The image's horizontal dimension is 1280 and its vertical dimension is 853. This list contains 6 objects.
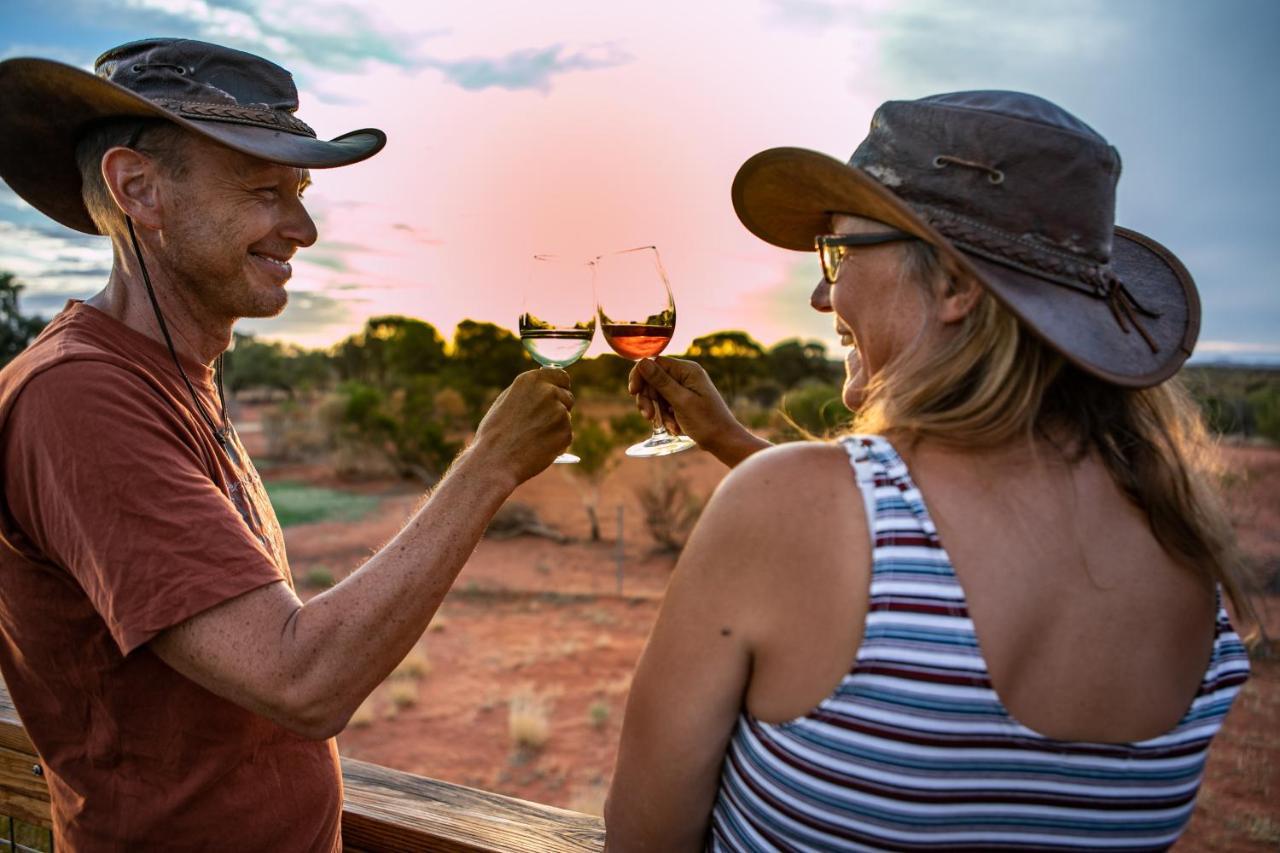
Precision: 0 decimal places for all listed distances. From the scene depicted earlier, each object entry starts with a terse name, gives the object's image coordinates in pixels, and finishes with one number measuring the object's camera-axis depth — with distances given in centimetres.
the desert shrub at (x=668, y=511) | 1689
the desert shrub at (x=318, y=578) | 1403
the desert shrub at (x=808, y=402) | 1595
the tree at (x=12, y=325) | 2308
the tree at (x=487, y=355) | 2658
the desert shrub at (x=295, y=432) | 2862
